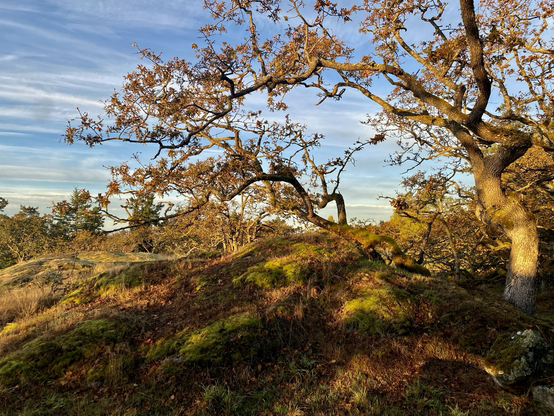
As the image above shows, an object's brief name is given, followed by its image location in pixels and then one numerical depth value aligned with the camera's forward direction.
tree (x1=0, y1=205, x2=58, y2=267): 35.59
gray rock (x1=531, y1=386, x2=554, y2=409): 4.49
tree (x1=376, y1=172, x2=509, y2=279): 13.21
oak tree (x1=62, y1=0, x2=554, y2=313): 9.05
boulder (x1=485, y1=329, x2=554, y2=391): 4.76
